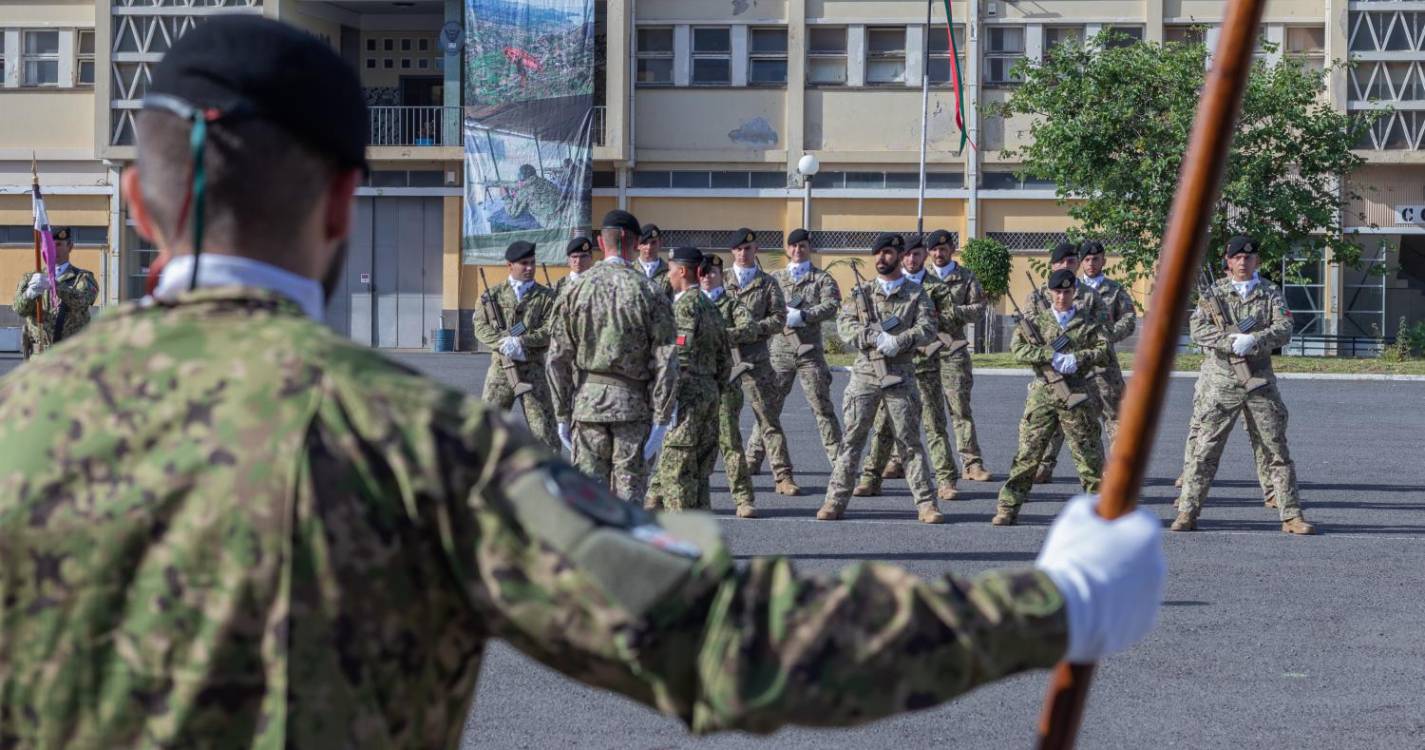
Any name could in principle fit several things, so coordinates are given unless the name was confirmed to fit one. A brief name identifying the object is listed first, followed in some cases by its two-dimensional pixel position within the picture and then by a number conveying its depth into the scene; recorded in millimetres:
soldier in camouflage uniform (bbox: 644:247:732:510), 10969
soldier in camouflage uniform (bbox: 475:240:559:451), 13656
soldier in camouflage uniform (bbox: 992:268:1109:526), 11914
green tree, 33469
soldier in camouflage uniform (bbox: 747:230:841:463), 14438
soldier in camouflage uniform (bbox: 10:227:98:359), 16125
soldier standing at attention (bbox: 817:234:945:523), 12078
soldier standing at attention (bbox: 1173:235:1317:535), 11766
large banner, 41719
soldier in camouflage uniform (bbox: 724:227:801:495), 13828
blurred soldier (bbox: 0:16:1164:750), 1856
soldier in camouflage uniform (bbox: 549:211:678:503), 9648
